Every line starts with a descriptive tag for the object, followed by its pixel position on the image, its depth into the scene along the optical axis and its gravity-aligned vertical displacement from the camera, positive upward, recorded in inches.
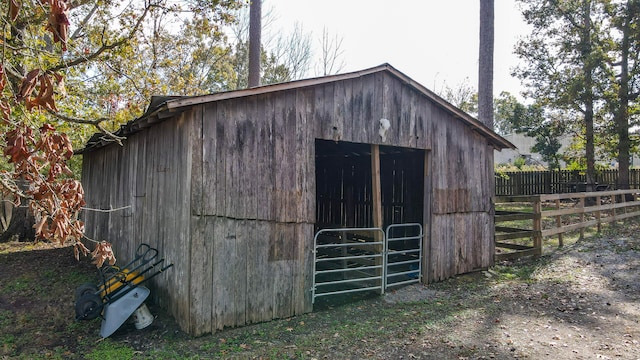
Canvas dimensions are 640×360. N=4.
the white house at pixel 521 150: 1747.2 +196.8
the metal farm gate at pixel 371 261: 295.4 -60.9
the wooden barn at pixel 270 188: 219.5 +3.4
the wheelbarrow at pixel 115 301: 219.5 -57.8
